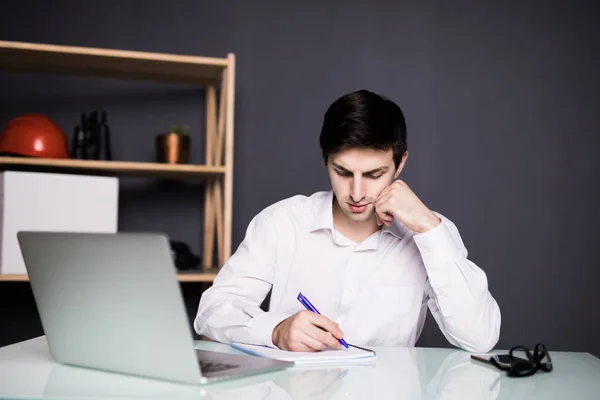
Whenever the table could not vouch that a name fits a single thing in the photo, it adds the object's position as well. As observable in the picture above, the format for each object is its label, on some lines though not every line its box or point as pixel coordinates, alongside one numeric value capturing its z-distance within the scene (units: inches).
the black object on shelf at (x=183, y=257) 104.3
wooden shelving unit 98.7
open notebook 48.0
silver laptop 36.4
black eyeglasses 46.4
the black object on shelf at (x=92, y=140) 102.7
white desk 37.9
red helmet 97.6
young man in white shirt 64.0
